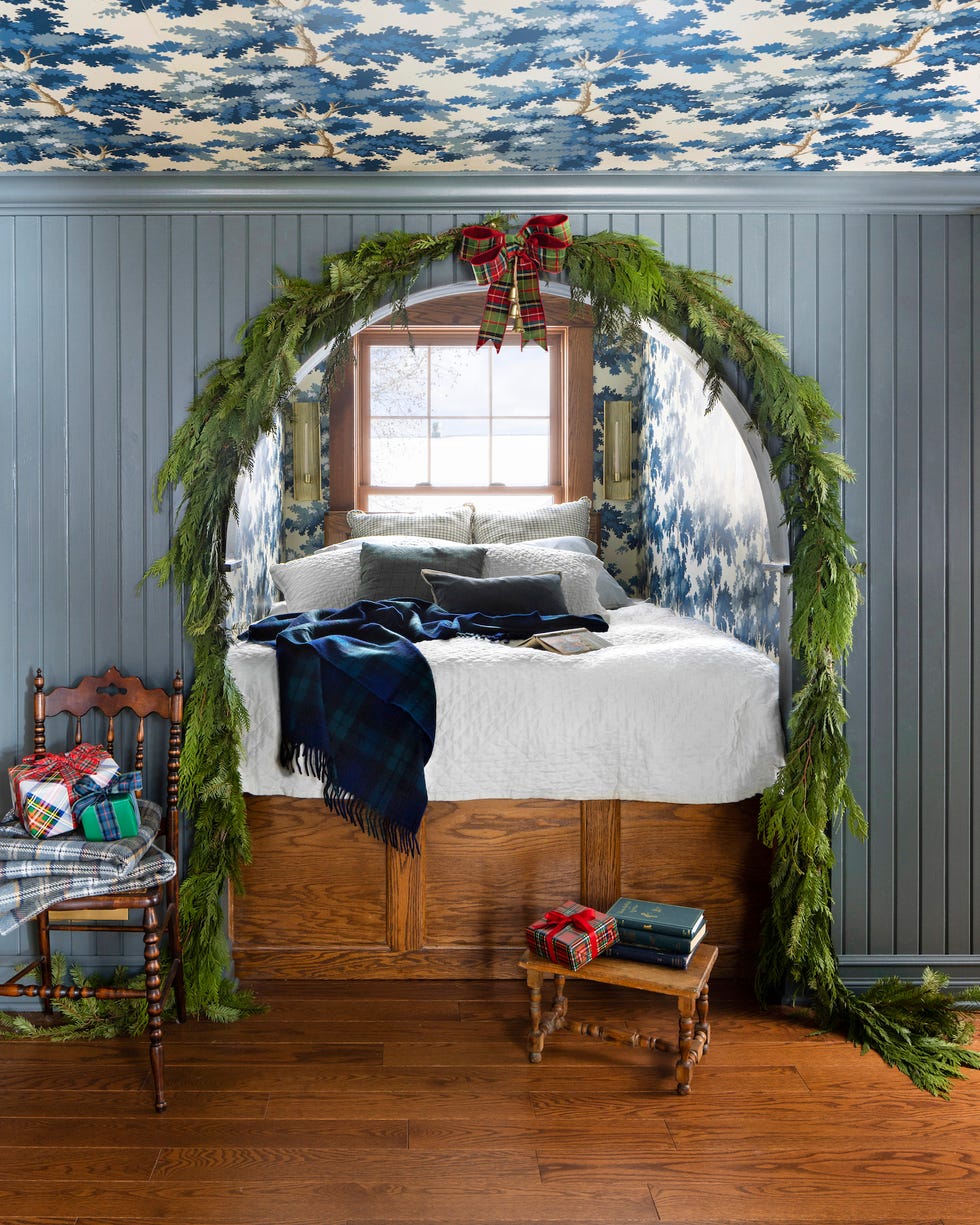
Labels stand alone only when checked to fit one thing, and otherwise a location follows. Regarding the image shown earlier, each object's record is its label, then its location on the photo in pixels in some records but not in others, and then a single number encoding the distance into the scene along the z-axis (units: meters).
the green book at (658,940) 2.41
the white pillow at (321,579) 3.94
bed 2.75
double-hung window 4.90
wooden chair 2.62
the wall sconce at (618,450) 4.84
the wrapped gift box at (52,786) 2.33
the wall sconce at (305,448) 4.75
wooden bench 2.29
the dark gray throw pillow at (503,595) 3.50
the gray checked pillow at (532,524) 4.57
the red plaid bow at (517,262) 2.61
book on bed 2.91
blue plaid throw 2.68
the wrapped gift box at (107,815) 2.34
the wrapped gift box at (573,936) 2.39
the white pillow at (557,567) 3.89
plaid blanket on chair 2.22
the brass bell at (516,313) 2.70
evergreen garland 2.63
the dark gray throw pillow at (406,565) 3.87
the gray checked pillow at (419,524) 4.55
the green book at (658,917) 2.42
